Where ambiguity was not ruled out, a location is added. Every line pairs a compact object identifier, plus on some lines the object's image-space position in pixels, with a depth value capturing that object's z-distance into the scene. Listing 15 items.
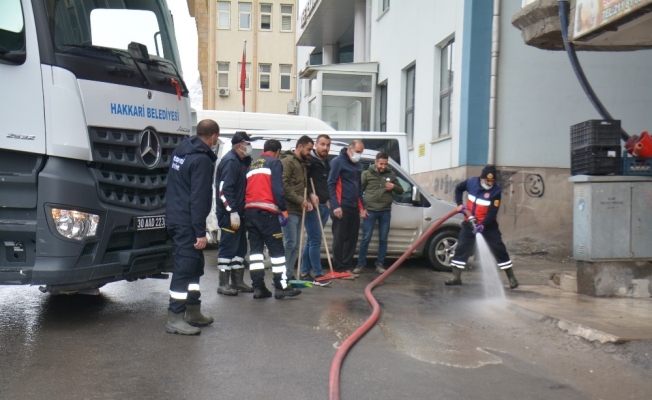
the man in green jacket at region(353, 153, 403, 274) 11.41
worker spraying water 9.92
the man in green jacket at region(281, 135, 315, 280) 9.65
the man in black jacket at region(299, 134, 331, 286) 10.02
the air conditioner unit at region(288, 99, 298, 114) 39.35
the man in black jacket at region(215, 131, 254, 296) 8.25
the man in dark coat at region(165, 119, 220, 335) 6.52
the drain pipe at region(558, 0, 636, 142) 9.34
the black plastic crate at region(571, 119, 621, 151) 8.91
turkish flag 34.99
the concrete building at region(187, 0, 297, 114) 45.16
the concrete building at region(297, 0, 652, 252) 14.49
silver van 11.95
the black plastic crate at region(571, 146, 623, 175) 8.95
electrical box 8.79
